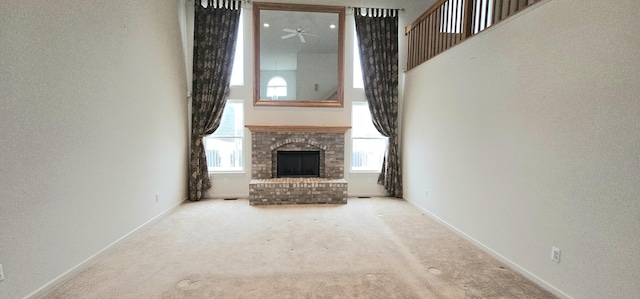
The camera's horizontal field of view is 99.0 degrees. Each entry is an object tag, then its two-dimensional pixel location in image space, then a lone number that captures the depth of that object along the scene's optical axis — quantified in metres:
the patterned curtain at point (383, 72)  5.18
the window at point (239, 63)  5.12
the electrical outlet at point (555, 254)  2.18
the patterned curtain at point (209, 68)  4.92
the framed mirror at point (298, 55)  5.07
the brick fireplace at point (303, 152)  4.89
